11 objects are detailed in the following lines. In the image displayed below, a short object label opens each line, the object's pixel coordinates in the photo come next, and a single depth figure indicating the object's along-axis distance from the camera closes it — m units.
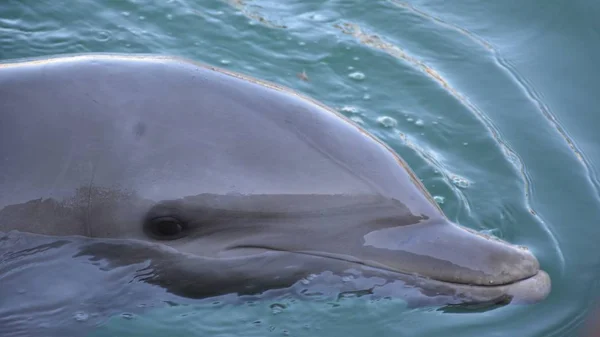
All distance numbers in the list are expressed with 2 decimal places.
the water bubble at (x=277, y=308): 5.12
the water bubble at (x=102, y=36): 9.28
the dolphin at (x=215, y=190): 4.68
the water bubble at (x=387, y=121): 8.41
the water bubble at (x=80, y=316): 4.80
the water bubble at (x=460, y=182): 7.58
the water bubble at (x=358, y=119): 8.36
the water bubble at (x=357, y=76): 9.23
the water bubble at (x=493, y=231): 6.87
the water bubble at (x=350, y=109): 8.56
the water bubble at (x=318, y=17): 10.39
